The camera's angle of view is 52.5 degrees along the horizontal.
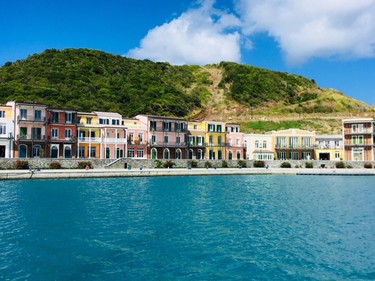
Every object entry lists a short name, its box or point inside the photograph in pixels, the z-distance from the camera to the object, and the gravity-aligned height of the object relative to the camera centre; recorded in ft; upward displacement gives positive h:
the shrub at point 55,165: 180.21 -1.99
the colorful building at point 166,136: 233.14 +14.71
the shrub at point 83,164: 187.73 -1.74
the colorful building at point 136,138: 224.53 +13.26
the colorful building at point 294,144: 276.00 +10.74
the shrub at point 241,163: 237.45 -2.41
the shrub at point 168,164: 212.60 -2.33
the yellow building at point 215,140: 254.88 +13.19
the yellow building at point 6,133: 188.01 +14.00
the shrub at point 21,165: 173.27 -1.75
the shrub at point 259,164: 242.78 -3.18
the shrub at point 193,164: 222.07 -2.56
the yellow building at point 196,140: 248.44 +12.96
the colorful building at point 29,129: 191.01 +16.27
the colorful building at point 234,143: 262.67 +11.34
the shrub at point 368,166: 238.68 -5.00
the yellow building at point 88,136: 208.85 +13.72
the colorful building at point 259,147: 271.08 +8.65
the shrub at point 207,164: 224.74 -2.70
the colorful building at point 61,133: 199.62 +14.74
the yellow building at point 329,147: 271.08 +8.05
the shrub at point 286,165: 245.04 -4.02
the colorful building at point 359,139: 255.09 +13.01
